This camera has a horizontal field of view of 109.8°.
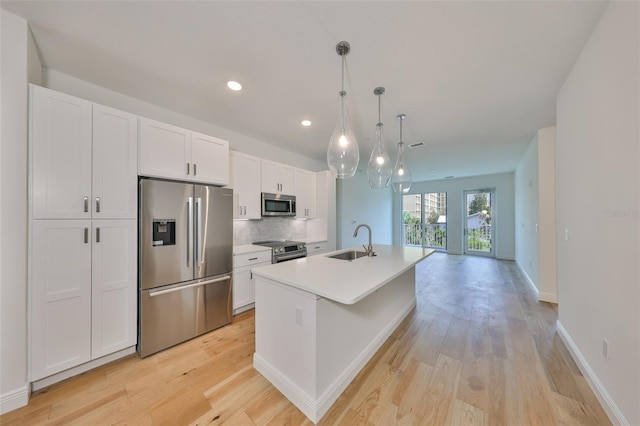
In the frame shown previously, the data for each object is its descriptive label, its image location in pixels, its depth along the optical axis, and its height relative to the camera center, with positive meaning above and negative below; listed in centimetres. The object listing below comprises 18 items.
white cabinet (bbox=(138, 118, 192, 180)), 216 +65
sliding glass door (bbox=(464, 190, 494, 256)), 719 -31
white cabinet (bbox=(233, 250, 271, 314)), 290 -87
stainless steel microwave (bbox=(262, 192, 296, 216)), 364 +16
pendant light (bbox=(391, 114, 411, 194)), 301 +53
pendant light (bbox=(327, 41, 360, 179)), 205 +59
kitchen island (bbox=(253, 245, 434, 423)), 148 -85
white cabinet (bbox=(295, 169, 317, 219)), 421 +39
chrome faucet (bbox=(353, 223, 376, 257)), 259 -45
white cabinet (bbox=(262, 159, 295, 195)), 366 +62
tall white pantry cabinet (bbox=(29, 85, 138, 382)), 165 -14
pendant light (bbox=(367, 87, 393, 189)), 264 +58
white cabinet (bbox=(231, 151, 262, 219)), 327 +43
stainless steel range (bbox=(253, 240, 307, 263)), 334 -56
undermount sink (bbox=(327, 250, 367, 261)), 275 -51
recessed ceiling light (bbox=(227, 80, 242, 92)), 224 +131
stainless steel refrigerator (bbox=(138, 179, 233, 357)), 212 -49
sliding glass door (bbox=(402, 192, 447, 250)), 801 -23
